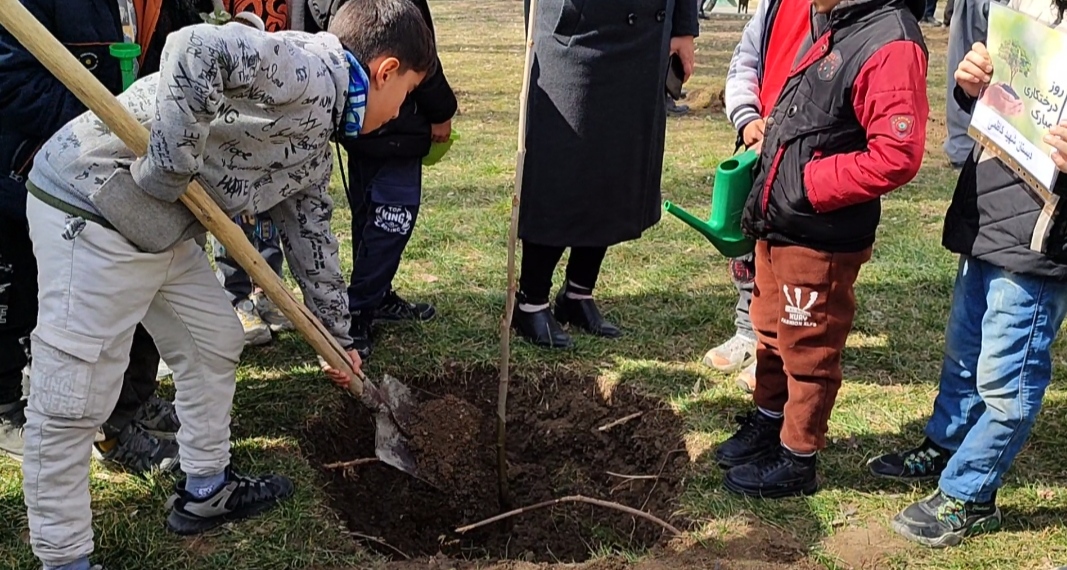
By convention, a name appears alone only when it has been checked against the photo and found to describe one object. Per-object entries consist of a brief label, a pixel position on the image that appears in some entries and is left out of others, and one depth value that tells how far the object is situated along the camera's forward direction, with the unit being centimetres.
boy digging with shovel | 223
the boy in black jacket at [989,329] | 267
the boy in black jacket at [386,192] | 384
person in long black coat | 384
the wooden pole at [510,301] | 287
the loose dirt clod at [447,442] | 344
